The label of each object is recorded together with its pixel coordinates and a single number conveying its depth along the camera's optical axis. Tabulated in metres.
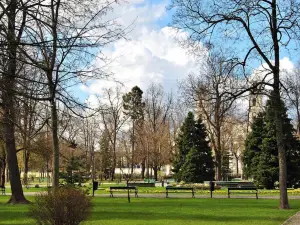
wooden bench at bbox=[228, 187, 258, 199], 27.92
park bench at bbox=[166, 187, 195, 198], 28.90
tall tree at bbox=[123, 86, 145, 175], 72.06
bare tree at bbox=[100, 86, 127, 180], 63.67
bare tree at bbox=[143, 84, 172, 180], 60.16
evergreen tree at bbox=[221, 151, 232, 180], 60.37
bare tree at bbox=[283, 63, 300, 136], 19.98
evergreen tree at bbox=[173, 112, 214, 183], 44.12
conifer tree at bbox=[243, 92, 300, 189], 36.53
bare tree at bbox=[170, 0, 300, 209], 19.39
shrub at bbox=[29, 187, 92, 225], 10.01
